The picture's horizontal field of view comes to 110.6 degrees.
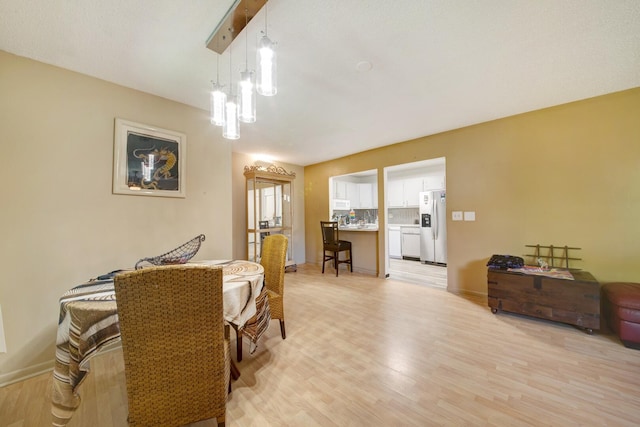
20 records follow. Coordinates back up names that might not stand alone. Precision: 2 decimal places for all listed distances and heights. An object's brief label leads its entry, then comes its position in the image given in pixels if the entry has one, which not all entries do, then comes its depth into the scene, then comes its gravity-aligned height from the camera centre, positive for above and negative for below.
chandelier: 1.37 +0.99
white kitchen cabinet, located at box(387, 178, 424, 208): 5.77 +0.65
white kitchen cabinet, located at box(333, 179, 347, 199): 5.79 +0.73
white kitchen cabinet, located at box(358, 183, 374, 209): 6.51 +0.61
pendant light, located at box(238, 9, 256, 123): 1.59 +0.90
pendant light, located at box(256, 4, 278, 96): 1.39 +0.97
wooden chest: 2.17 -0.88
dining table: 1.07 -0.59
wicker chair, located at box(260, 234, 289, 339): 2.13 -0.53
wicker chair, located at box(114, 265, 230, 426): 0.94 -0.57
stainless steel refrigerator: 5.12 -0.28
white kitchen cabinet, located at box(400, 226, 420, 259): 5.64 -0.68
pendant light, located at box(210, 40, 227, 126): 1.79 +0.93
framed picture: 2.12 +0.60
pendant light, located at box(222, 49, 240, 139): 1.81 +0.81
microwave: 5.65 +0.32
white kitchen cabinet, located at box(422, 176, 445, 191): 5.35 +0.80
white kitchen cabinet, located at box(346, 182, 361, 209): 6.28 +0.63
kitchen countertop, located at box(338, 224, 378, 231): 4.47 -0.26
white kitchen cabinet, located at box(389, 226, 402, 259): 5.98 -0.72
